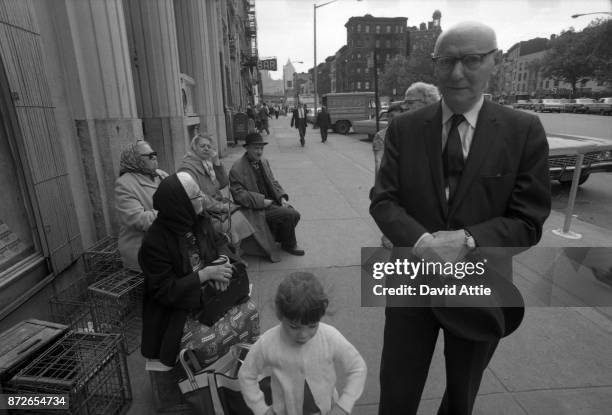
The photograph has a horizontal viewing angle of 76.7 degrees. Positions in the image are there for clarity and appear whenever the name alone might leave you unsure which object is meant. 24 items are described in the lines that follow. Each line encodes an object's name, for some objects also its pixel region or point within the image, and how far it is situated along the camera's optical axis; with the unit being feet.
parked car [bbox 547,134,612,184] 24.89
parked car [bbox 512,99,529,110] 175.18
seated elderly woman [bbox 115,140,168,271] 11.22
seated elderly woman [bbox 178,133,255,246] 14.78
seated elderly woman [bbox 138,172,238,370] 7.38
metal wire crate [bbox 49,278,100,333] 10.25
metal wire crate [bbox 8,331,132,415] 6.79
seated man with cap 15.62
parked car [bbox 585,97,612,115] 127.12
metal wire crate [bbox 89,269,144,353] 10.30
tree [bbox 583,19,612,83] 139.74
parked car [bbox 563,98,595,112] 139.54
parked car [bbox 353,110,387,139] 58.28
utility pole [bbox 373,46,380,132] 36.59
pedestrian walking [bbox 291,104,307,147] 55.36
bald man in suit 5.00
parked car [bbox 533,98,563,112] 152.35
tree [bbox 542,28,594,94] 177.99
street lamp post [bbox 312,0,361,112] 105.39
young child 5.59
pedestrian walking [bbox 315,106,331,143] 60.23
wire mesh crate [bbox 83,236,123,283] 12.30
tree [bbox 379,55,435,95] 173.58
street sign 133.28
